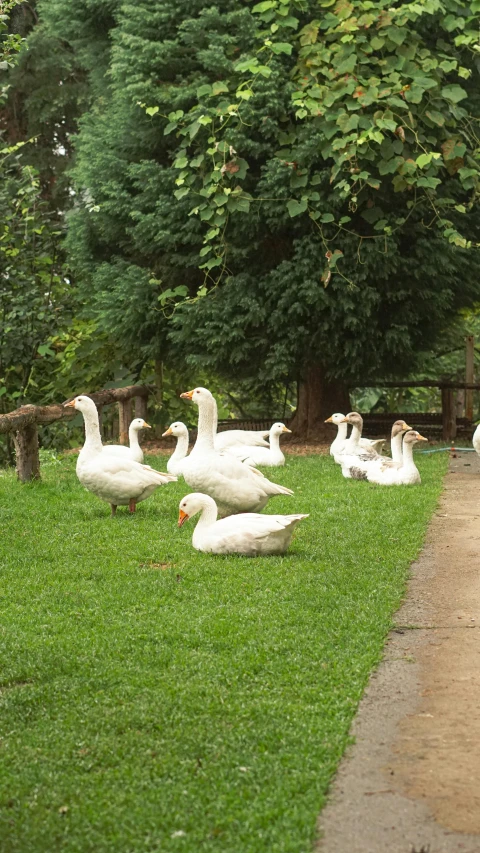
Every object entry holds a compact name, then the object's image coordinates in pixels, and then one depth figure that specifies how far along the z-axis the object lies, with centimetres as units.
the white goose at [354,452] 1188
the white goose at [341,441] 1284
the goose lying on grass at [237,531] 728
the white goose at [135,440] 1126
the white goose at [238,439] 1299
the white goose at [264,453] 1241
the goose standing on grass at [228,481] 822
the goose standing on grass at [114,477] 880
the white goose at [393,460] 1161
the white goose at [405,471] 1124
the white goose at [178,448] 1148
